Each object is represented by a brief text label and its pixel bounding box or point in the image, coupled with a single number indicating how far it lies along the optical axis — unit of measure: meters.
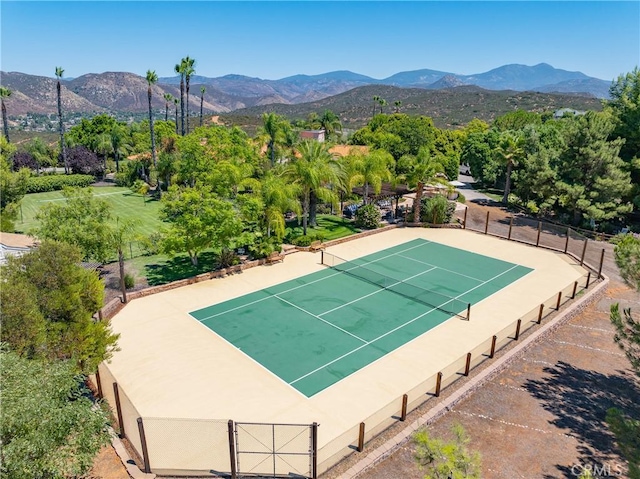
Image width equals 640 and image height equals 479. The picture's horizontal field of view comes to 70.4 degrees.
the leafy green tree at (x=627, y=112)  33.12
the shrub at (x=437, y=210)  32.28
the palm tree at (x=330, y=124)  69.81
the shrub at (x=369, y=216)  31.53
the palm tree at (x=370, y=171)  31.72
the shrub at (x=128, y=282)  20.91
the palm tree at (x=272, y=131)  46.03
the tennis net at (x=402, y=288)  19.77
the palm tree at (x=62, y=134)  48.91
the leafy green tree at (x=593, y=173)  31.44
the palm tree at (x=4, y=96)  42.50
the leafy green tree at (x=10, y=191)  22.73
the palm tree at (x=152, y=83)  44.53
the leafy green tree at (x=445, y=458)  6.50
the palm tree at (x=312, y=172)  28.02
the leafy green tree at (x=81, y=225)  20.08
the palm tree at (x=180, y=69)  50.25
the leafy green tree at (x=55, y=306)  8.98
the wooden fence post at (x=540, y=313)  17.66
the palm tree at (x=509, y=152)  39.81
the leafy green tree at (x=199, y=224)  21.58
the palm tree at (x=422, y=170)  30.80
